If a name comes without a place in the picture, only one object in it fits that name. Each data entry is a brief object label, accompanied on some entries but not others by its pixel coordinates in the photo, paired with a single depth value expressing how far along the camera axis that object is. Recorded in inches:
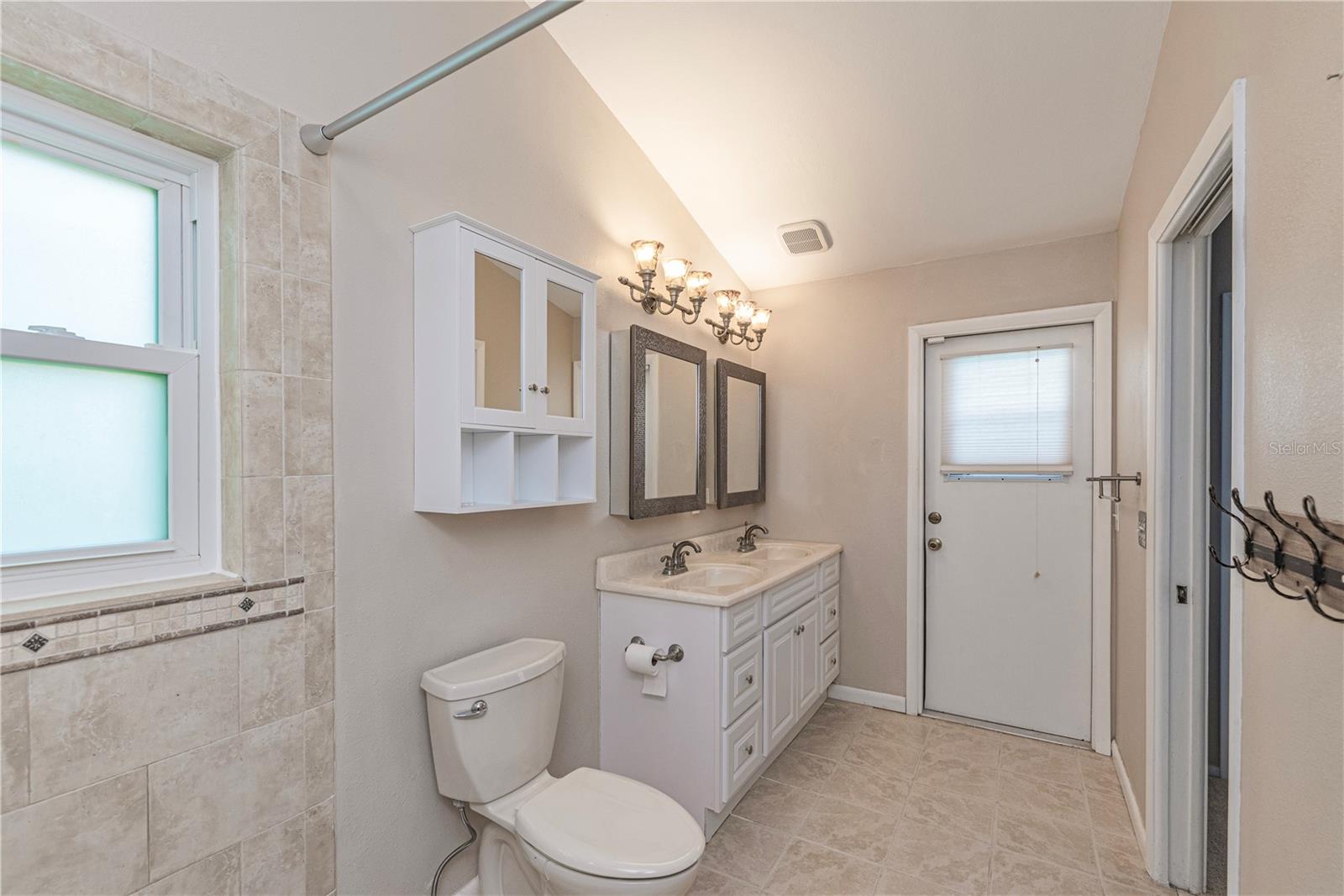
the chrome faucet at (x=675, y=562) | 102.5
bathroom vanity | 84.7
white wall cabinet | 65.9
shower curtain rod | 40.4
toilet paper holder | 86.5
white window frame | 46.6
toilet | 57.4
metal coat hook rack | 32.7
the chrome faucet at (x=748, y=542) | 129.1
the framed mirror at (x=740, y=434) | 124.4
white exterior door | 115.6
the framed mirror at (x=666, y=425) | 98.6
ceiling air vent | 119.2
